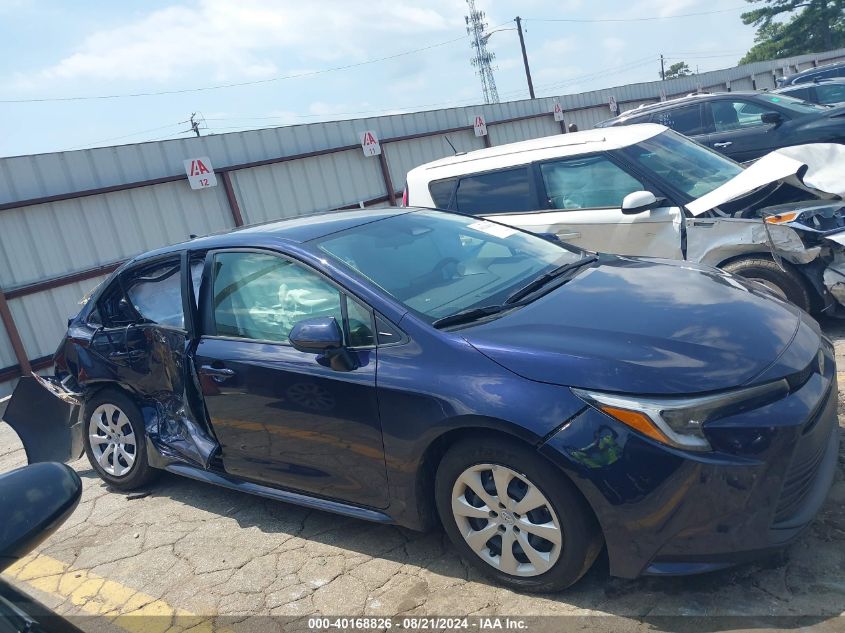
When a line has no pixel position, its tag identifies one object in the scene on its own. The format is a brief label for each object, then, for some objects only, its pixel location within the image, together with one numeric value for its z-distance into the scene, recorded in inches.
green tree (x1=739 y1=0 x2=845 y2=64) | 2124.8
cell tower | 2425.0
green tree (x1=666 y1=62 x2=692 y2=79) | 3378.7
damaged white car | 197.6
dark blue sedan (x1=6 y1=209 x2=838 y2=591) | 102.5
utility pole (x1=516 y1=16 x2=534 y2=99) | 1721.2
